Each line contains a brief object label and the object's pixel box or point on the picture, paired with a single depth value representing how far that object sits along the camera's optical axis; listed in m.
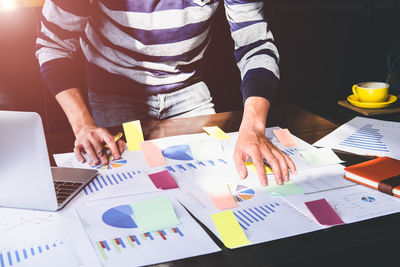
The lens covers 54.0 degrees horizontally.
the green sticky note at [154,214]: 0.68
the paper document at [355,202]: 0.71
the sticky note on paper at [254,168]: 0.90
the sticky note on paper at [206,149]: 0.99
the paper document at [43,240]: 0.59
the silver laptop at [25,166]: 0.68
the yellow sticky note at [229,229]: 0.63
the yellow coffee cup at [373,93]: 1.41
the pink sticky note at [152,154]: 0.95
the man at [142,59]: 1.14
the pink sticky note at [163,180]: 0.83
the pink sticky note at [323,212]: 0.69
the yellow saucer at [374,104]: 1.40
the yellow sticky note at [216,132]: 1.12
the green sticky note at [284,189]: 0.79
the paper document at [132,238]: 0.60
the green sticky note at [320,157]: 0.93
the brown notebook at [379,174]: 0.78
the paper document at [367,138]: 1.01
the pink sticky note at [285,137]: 1.06
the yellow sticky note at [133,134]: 1.06
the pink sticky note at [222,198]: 0.75
